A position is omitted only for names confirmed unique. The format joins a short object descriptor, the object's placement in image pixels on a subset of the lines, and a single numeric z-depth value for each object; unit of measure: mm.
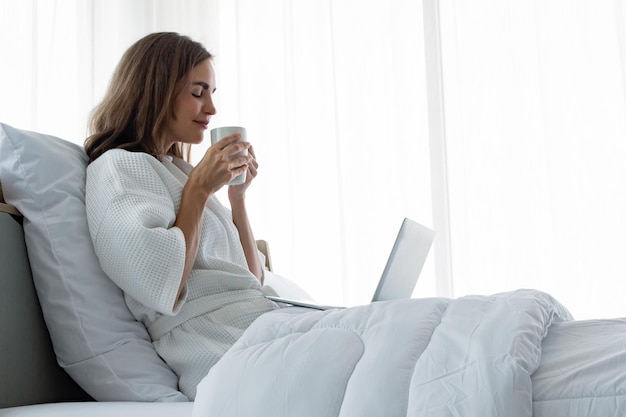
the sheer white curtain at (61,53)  2963
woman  1431
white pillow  1424
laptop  1521
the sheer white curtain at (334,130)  3379
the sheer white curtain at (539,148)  3080
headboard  1329
